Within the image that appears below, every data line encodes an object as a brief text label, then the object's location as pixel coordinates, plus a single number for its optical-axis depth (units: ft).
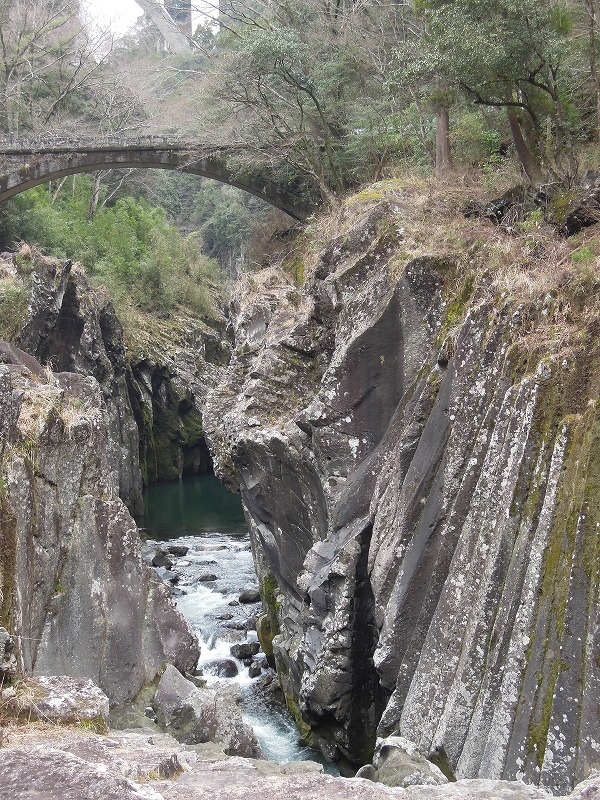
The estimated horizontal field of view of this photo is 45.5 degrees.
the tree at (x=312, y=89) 72.74
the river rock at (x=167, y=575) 73.56
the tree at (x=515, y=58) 40.96
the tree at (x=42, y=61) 127.03
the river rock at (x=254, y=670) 54.39
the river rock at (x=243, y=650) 56.65
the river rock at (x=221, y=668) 53.98
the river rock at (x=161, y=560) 78.28
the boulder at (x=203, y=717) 29.12
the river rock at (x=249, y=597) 67.67
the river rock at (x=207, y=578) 73.72
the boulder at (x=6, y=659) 20.31
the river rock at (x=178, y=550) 84.23
